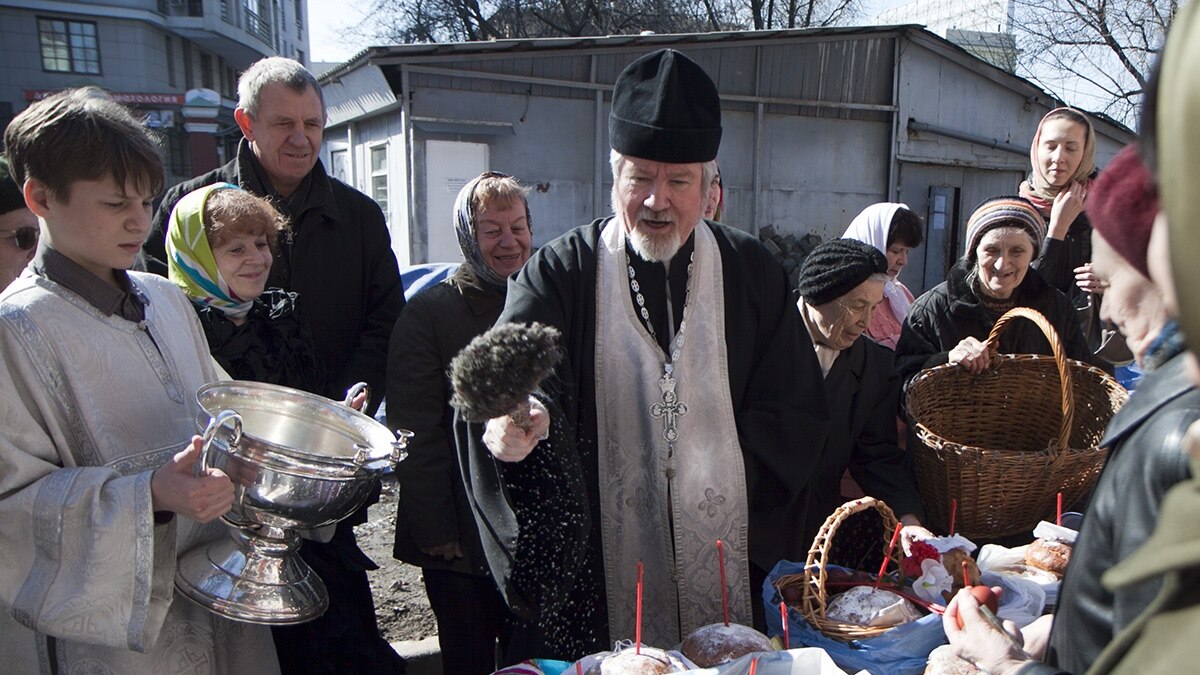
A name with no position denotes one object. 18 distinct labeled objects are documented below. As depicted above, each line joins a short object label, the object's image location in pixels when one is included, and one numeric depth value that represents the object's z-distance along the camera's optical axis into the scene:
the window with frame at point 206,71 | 33.41
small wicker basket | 1.80
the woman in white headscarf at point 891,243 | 3.98
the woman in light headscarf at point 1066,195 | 3.67
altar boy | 1.63
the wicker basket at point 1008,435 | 2.40
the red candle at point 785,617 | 1.78
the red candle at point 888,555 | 1.92
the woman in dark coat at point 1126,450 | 0.95
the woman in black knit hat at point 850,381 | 2.68
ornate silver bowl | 1.58
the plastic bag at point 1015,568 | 2.05
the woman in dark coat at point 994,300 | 3.10
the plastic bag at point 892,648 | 1.74
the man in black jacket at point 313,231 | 2.93
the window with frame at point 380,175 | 11.88
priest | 2.16
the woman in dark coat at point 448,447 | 2.69
